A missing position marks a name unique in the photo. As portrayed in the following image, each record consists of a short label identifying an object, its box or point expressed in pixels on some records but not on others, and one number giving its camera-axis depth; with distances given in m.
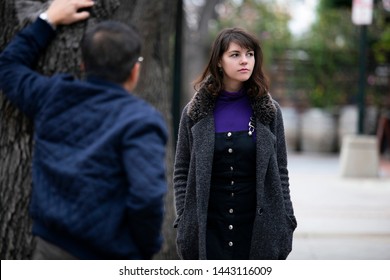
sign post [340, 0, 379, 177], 26.39
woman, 7.52
